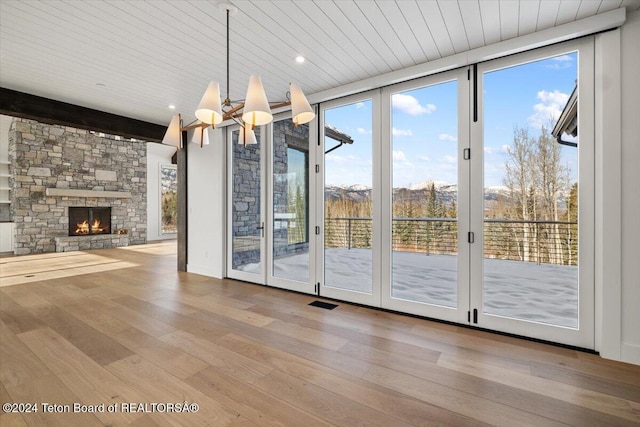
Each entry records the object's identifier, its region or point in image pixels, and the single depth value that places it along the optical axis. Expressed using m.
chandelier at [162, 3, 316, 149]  1.96
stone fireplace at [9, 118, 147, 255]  7.84
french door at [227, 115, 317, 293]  4.26
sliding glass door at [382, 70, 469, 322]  3.08
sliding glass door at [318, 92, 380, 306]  3.64
